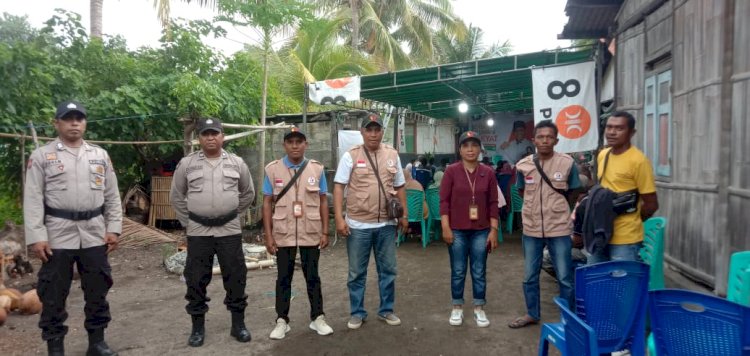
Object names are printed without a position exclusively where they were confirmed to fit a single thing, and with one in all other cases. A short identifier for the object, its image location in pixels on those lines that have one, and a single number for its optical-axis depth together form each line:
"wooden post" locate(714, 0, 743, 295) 3.80
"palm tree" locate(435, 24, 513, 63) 21.23
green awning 7.77
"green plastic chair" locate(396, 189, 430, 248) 7.69
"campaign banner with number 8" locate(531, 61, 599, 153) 6.73
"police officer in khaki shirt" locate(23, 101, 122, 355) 3.40
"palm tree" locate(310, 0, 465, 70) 19.22
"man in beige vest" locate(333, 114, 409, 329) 4.05
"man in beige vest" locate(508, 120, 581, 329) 3.87
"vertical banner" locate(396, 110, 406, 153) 12.03
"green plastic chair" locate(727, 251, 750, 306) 2.42
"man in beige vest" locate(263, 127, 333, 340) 3.93
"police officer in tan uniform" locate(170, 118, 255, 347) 3.82
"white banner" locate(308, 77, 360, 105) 8.76
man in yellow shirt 3.31
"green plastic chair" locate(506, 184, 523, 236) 8.62
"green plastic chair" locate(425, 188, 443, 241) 7.98
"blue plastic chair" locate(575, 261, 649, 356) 2.49
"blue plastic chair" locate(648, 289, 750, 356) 1.84
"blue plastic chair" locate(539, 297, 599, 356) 2.12
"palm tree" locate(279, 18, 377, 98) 14.23
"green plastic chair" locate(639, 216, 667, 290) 3.75
